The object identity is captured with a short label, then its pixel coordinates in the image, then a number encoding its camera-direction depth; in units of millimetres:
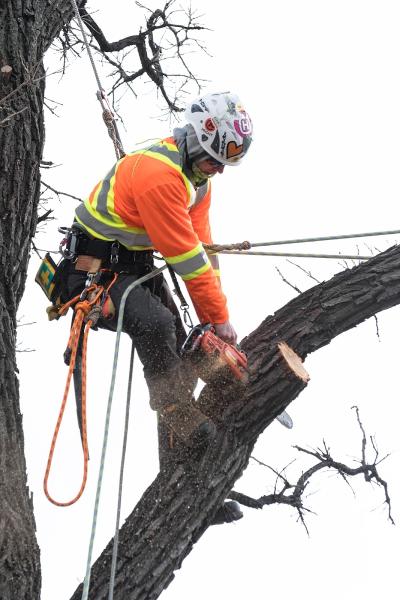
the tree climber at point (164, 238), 8836
